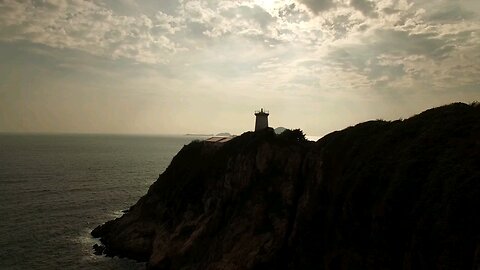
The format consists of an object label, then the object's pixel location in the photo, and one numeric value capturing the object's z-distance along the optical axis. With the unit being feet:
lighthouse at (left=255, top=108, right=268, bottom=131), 222.58
